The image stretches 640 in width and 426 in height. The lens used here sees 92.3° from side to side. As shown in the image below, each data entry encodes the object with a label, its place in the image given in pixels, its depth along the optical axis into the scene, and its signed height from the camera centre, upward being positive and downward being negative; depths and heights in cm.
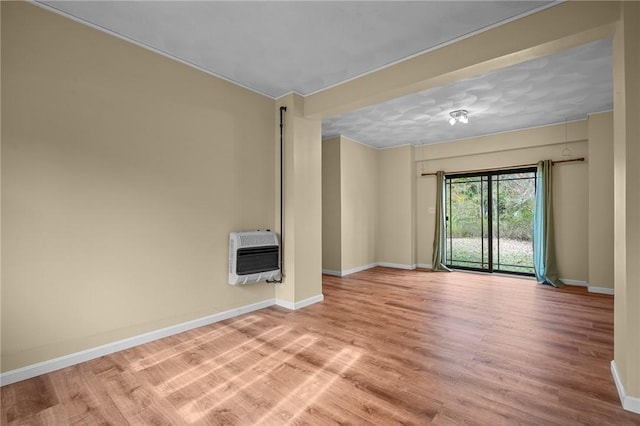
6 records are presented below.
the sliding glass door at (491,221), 588 -15
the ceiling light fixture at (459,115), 453 +149
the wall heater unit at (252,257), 351 -51
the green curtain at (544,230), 535 -31
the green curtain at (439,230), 662 -38
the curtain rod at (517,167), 522 +89
